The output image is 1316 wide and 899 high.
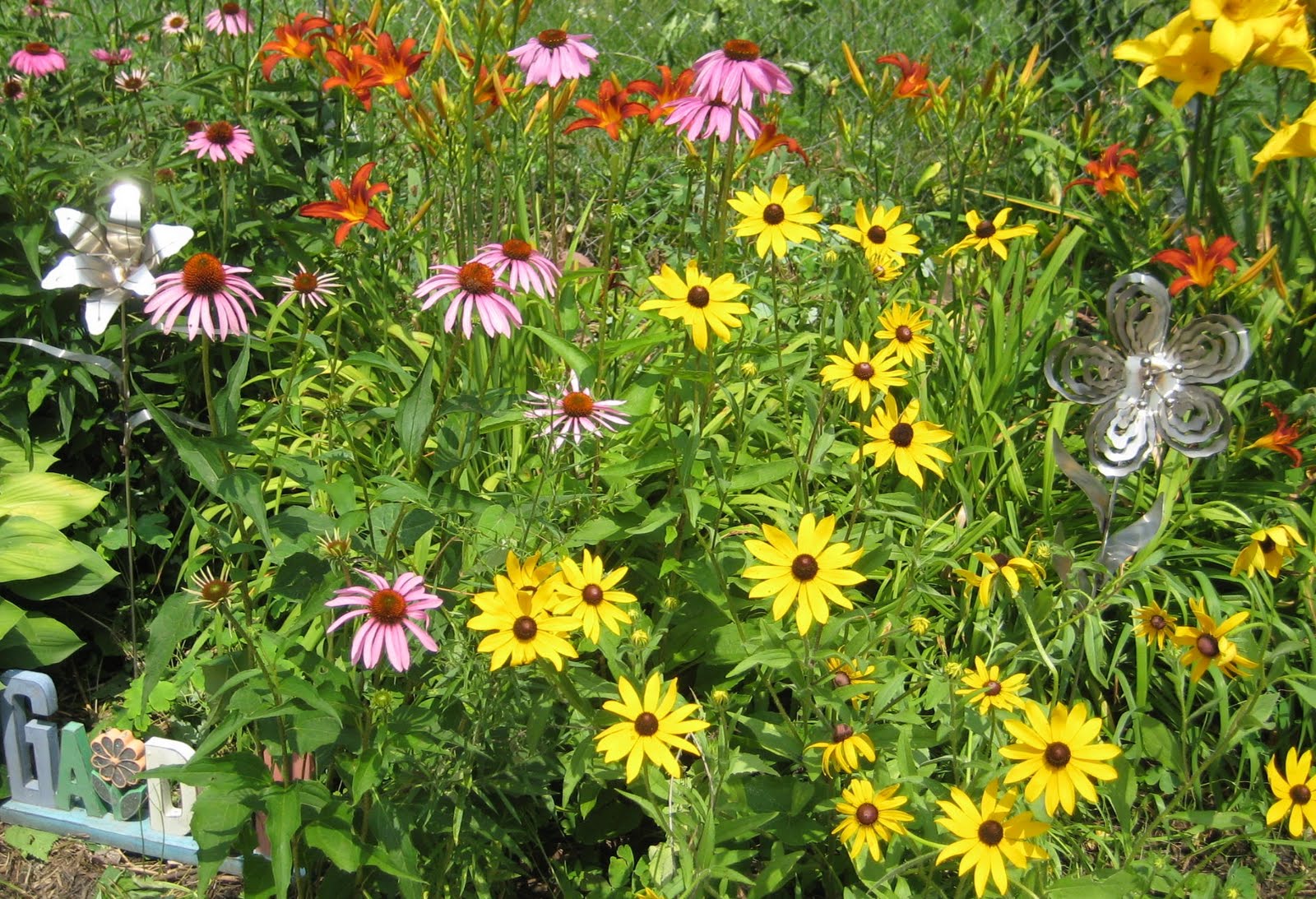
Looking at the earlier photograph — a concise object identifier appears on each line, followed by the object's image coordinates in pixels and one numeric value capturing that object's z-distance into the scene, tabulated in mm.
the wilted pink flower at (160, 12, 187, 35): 2988
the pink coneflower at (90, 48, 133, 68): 2611
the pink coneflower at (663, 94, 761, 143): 1903
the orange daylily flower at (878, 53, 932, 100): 2449
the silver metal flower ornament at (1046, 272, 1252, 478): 1944
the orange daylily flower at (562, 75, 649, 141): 2221
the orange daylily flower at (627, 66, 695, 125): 2164
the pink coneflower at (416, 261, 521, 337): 1562
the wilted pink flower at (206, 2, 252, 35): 2551
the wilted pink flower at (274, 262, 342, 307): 1838
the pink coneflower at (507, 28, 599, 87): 1942
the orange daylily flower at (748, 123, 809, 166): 2154
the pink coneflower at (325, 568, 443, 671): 1369
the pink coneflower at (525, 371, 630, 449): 1682
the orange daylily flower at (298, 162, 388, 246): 2137
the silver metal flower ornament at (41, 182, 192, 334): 1729
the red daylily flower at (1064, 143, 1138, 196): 2455
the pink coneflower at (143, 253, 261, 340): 1447
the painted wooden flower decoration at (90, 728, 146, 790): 1864
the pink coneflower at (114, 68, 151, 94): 2564
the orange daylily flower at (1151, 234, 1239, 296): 2143
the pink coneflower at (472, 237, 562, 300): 1736
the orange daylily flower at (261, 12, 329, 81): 2406
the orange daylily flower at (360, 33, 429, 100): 2254
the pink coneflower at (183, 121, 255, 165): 2123
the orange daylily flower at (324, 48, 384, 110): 2227
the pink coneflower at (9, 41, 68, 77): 2553
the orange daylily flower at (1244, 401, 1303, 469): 2090
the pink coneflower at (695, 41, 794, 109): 1861
